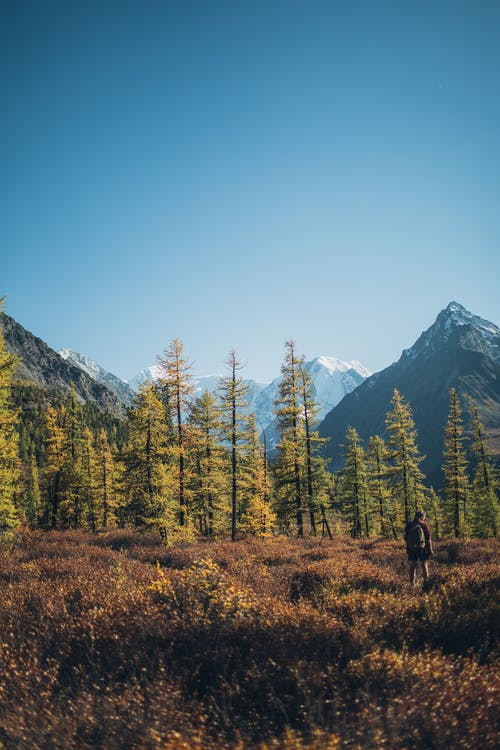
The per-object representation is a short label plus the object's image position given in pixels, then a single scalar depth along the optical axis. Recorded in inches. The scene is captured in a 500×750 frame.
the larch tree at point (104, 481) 1322.6
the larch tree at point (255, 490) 1019.3
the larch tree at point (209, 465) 998.3
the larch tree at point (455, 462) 1185.4
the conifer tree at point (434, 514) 2134.6
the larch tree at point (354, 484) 1395.2
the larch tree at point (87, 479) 1232.2
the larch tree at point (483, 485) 1256.2
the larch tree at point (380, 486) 1350.9
